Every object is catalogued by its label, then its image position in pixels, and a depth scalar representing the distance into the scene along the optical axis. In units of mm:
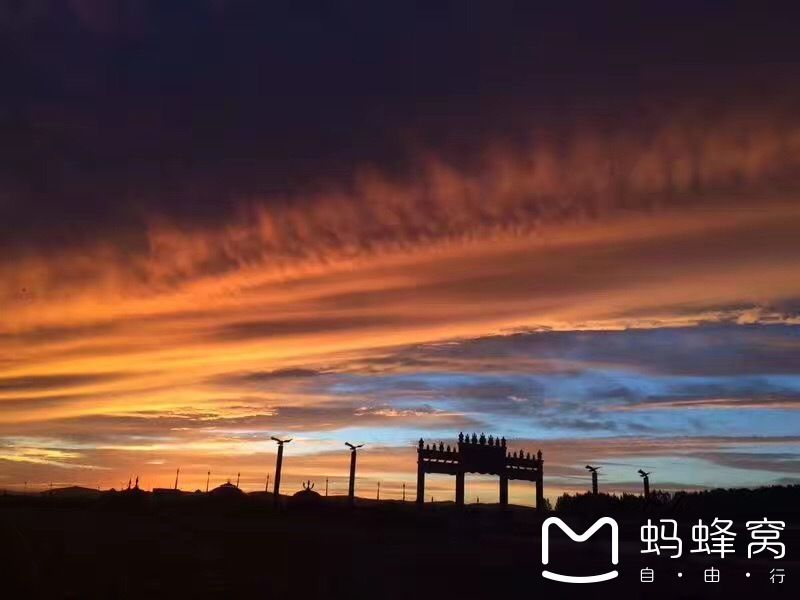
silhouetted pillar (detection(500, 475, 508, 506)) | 52812
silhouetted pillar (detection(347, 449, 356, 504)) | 57406
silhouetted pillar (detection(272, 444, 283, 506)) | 60788
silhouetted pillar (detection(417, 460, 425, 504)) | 50188
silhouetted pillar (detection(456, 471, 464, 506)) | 51375
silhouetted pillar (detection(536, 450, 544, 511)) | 53938
